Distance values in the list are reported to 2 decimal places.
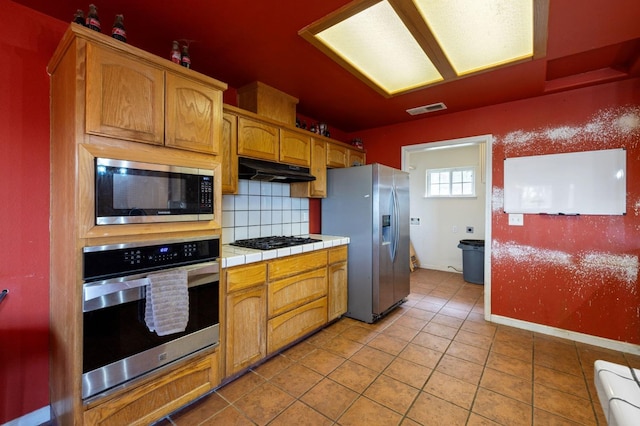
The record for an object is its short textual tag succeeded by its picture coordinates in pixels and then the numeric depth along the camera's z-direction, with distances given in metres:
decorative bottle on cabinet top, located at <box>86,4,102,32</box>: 1.35
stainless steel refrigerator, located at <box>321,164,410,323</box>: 2.91
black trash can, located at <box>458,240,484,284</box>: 4.38
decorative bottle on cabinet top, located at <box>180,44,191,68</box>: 1.70
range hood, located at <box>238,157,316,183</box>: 2.27
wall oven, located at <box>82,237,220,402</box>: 1.29
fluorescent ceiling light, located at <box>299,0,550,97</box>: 1.61
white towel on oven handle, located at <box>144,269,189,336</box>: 1.42
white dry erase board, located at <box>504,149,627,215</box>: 2.45
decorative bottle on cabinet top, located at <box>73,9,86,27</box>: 1.35
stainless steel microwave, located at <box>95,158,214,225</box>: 1.31
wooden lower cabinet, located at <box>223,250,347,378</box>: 1.93
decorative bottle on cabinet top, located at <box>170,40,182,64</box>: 1.63
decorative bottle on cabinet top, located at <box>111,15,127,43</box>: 1.41
